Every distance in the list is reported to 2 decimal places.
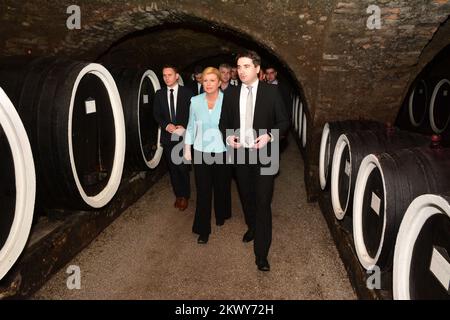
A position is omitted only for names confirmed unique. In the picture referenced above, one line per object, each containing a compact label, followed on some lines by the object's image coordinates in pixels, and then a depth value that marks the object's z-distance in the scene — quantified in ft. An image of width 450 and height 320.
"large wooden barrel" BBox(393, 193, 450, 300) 4.43
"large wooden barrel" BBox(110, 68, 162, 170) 11.88
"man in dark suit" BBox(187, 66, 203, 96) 23.32
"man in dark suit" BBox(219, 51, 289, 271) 8.63
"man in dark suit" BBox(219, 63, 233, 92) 13.62
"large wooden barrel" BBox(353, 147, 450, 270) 5.74
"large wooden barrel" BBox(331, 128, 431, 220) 8.36
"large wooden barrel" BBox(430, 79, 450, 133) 19.85
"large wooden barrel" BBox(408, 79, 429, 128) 21.54
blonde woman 9.65
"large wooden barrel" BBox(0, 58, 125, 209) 7.59
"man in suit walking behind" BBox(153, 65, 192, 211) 11.80
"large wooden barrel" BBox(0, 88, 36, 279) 5.99
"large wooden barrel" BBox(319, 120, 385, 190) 10.57
